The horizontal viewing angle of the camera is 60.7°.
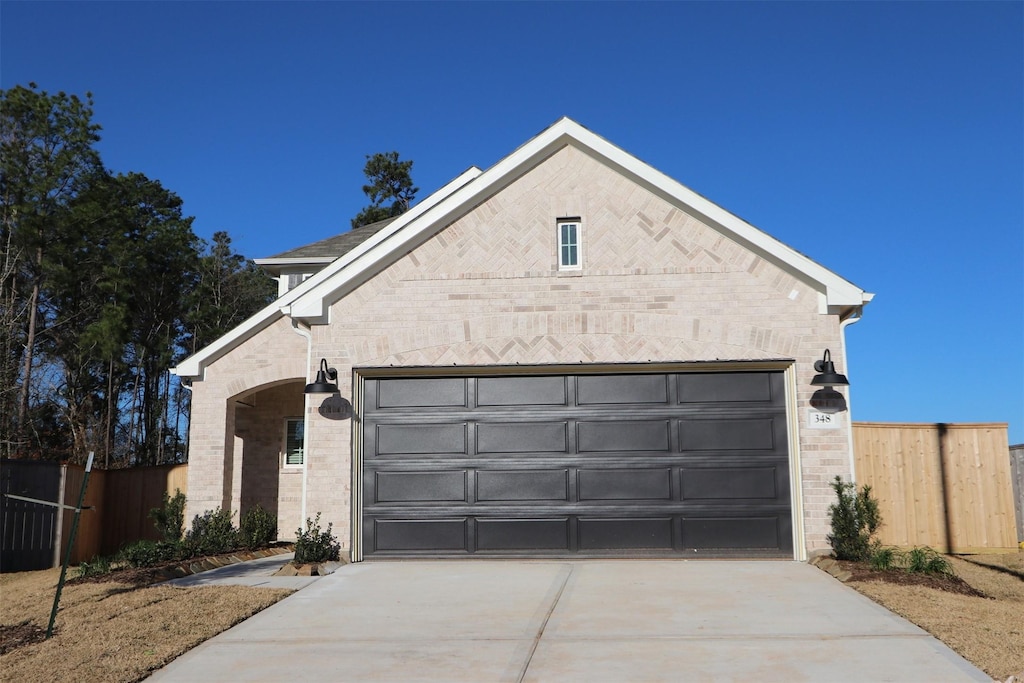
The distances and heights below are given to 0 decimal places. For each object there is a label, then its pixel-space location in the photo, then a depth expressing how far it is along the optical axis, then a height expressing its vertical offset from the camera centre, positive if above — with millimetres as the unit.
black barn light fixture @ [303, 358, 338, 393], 11625 +1129
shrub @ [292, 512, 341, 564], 11266 -1002
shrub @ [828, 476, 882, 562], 10805 -750
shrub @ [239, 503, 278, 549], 14258 -976
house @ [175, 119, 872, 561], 11602 +1249
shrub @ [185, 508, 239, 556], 13172 -1041
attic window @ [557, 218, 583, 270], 12164 +3053
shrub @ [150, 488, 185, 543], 14961 -820
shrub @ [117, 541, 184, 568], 11719 -1141
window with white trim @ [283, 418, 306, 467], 16703 +505
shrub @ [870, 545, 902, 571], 10227 -1146
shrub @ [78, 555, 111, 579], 11438 -1289
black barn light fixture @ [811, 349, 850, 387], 10969 +1088
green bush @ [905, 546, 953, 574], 9992 -1168
